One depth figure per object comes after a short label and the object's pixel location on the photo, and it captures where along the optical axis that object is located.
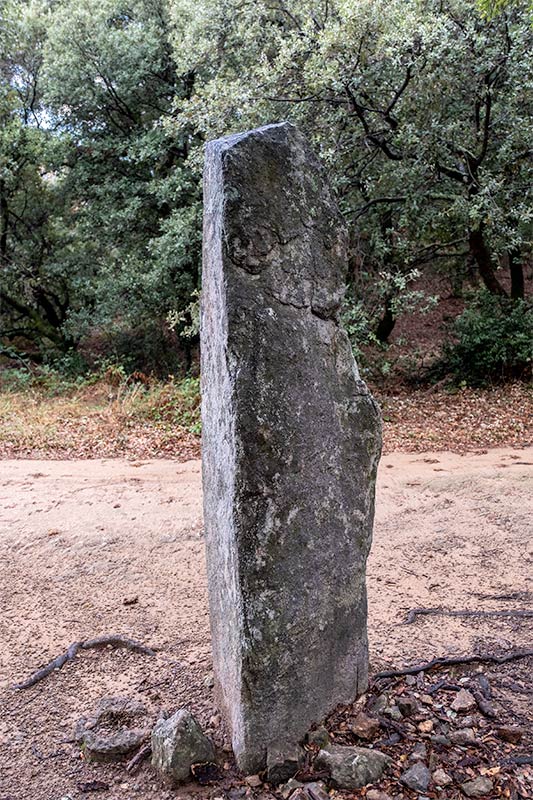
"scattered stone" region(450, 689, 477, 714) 2.46
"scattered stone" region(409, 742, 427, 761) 2.19
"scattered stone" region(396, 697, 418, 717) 2.44
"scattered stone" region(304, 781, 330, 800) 2.00
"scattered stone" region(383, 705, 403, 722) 2.41
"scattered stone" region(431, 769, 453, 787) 2.07
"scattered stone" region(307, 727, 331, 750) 2.24
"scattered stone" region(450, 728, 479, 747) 2.26
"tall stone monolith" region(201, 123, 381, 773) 2.06
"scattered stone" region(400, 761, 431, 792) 2.05
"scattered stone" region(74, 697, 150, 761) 2.32
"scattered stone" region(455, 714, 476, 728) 2.36
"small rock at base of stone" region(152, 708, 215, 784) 2.13
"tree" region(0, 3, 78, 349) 11.95
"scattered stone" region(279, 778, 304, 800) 2.04
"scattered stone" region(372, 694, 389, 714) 2.44
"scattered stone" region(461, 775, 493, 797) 2.02
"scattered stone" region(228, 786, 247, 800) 2.05
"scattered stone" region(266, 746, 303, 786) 2.12
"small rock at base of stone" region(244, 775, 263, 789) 2.10
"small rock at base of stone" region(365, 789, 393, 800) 2.01
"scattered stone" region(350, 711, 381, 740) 2.28
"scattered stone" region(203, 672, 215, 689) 2.75
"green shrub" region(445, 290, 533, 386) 9.72
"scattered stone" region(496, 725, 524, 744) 2.27
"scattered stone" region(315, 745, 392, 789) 2.06
